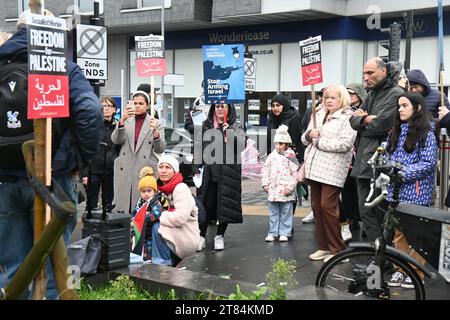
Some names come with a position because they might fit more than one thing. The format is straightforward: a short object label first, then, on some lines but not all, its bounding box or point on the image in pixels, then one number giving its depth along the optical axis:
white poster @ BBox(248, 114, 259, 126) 24.48
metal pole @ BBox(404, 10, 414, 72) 13.38
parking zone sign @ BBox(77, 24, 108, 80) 9.65
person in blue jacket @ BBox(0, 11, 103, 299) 4.26
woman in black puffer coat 7.79
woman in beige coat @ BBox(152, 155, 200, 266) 5.98
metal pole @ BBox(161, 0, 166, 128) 27.54
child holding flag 6.01
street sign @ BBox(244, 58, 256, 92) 14.30
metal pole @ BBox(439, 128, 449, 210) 7.32
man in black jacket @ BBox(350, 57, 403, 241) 6.38
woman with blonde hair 6.82
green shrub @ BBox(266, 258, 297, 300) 3.70
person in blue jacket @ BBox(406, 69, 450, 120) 7.15
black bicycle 4.58
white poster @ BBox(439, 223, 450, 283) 4.59
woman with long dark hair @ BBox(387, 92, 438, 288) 5.65
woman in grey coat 7.43
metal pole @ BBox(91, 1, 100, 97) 10.05
